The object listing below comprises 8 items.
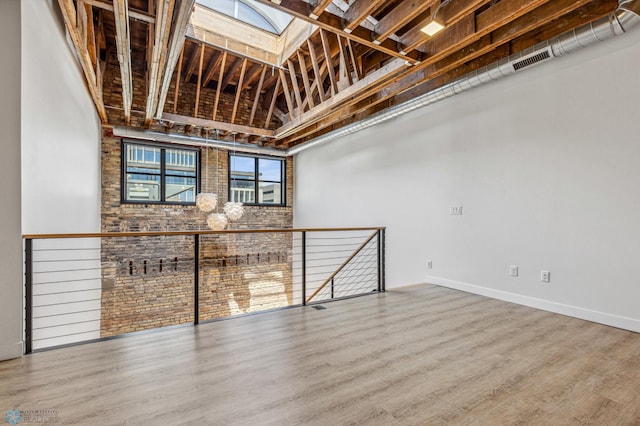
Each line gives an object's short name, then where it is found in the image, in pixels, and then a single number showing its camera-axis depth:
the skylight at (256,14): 5.44
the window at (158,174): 6.97
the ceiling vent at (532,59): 3.32
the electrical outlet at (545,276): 3.65
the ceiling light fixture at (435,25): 2.87
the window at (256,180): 8.17
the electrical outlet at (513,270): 3.93
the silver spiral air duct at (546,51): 2.81
